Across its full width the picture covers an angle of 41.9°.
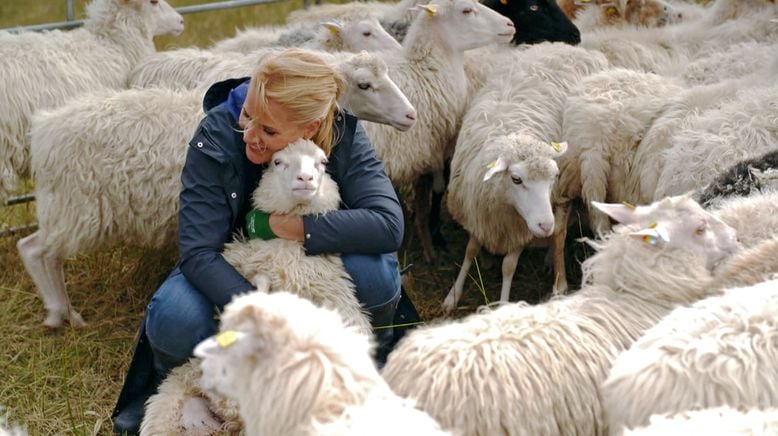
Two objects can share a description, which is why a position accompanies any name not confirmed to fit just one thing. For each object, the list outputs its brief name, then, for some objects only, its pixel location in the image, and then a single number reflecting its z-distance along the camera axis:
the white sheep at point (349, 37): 5.60
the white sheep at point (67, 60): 4.86
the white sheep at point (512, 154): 4.21
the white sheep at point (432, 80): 4.96
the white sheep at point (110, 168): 4.20
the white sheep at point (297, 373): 2.32
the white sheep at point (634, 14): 6.54
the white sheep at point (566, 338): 2.64
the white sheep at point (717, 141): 3.92
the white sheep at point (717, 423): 2.20
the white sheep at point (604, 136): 4.48
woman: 3.31
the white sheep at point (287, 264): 3.30
